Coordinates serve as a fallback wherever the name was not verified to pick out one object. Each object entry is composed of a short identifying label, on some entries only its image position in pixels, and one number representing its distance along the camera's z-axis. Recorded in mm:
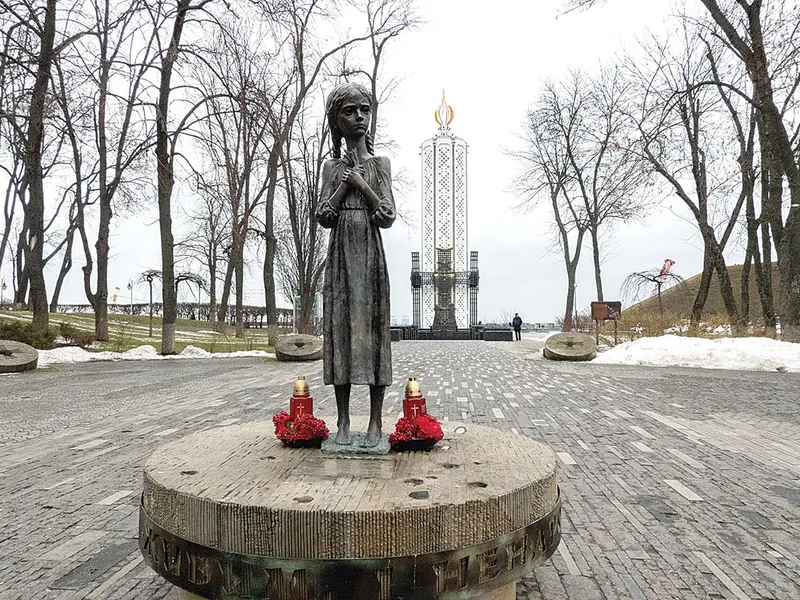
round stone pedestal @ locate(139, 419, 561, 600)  1987
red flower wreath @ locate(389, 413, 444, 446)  3021
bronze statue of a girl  3061
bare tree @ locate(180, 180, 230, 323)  31984
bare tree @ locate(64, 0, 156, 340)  17422
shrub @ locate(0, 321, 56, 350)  14422
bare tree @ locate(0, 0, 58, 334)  14109
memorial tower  34500
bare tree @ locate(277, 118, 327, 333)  21406
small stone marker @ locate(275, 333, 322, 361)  15734
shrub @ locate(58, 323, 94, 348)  17000
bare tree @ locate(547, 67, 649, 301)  25469
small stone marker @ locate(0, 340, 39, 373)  12305
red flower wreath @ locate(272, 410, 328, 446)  3109
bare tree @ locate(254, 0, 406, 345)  18883
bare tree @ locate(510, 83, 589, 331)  27419
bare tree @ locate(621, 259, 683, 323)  24297
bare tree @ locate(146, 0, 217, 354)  16453
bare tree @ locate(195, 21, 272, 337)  15750
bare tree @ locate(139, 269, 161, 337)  31881
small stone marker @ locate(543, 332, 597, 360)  15633
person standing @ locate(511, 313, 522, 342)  32062
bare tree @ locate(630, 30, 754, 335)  19156
